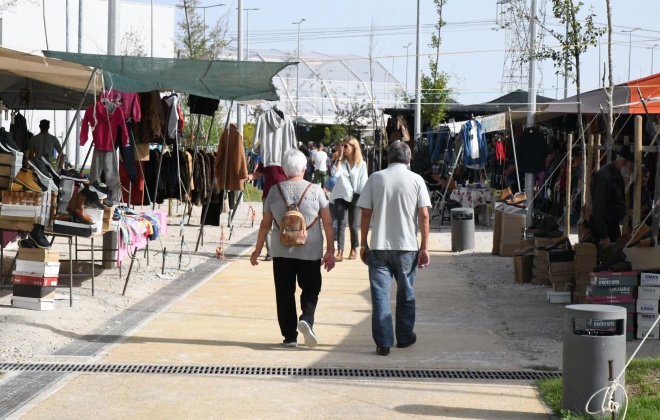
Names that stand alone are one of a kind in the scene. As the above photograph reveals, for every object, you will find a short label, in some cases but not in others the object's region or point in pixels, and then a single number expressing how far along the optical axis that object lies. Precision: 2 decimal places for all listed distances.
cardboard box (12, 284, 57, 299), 10.89
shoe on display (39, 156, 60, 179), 11.80
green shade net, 12.50
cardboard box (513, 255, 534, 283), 14.58
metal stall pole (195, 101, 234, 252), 16.60
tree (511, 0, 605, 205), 18.41
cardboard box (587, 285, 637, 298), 10.35
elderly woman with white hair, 9.63
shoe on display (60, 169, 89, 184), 11.78
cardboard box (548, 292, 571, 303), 12.63
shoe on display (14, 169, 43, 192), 11.33
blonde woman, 16.83
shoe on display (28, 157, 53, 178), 11.47
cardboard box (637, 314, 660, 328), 10.31
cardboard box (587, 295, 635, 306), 10.34
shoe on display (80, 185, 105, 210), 11.63
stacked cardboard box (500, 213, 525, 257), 17.89
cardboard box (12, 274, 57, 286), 10.87
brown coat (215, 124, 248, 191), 16.44
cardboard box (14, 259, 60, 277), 10.78
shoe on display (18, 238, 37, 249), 10.91
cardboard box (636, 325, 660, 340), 10.31
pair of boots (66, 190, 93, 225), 11.53
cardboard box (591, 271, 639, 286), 10.34
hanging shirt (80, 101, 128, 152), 13.50
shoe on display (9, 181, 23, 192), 11.29
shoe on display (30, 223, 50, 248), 10.89
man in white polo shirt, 9.43
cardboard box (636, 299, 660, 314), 10.30
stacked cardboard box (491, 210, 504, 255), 18.31
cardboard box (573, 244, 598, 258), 11.80
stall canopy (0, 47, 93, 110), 11.70
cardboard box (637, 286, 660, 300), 10.27
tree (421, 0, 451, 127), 39.81
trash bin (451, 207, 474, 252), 19.12
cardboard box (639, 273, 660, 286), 10.29
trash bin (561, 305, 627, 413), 6.91
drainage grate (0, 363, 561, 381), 8.53
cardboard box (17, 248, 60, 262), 10.76
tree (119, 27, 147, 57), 46.58
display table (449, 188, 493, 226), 25.36
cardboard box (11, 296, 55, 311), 10.90
